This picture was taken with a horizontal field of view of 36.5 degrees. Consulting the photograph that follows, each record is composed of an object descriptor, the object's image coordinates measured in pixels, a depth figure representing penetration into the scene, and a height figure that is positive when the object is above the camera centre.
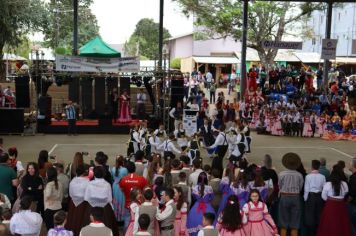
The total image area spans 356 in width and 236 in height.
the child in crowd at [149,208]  7.08 -1.80
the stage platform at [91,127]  21.69 -2.30
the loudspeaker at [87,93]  24.20 -1.02
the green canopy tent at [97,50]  23.51 +0.90
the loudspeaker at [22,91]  22.08 -0.92
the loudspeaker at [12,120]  20.62 -1.98
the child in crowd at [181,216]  7.75 -2.11
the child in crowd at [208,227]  6.40 -1.84
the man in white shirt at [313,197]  8.70 -1.96
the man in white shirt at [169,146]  12.83 -1.76
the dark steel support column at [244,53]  26.52 +1.04
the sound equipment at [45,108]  21.17 -1.53
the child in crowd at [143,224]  6.38 -1.80
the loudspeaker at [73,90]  23.83 -0.89
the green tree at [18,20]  26.06 +2.61
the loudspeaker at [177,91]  22.39 -0.79
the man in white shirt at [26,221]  6.60 -1.87
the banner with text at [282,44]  25.67 +1.43
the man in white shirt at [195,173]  8.66 -1.64
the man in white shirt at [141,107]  23.05 -1.52
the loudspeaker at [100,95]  24.08 -1.10
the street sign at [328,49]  26.81 +1.32
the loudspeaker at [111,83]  23.75 -0.54
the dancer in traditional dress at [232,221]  6.85 -1.87
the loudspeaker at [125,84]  23.95 -0.58
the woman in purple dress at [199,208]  7.81 -1.96
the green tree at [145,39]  76.44 +5.00
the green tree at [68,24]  46.06 +4.62
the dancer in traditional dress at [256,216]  7.51 -1.97
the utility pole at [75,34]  24.35 +1.64
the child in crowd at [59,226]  6.30 -1.83
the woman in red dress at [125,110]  22.36 -1.62
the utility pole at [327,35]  27.45 +2.06
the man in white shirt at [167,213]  7.31 -1.91
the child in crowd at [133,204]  7.36 -1.81
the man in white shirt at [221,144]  14.78 -1.94
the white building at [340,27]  44.31 +4.29
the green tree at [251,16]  32.75 +3.57
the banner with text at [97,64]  20.84 +0.25
